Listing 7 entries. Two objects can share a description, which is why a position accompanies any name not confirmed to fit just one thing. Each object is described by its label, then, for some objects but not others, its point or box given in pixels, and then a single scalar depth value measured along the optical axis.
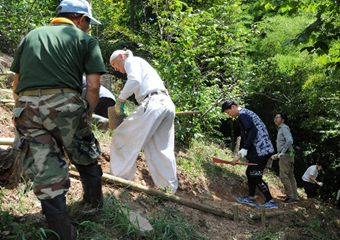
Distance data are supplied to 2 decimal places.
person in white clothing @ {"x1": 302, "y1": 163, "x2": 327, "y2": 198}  9.66
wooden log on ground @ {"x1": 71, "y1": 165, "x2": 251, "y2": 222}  4.46
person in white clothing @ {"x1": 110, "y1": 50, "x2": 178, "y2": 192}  4.83
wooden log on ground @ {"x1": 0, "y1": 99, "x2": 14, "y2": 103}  5.98
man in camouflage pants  2.75
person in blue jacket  6.27
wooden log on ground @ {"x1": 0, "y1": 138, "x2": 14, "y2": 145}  4.27
